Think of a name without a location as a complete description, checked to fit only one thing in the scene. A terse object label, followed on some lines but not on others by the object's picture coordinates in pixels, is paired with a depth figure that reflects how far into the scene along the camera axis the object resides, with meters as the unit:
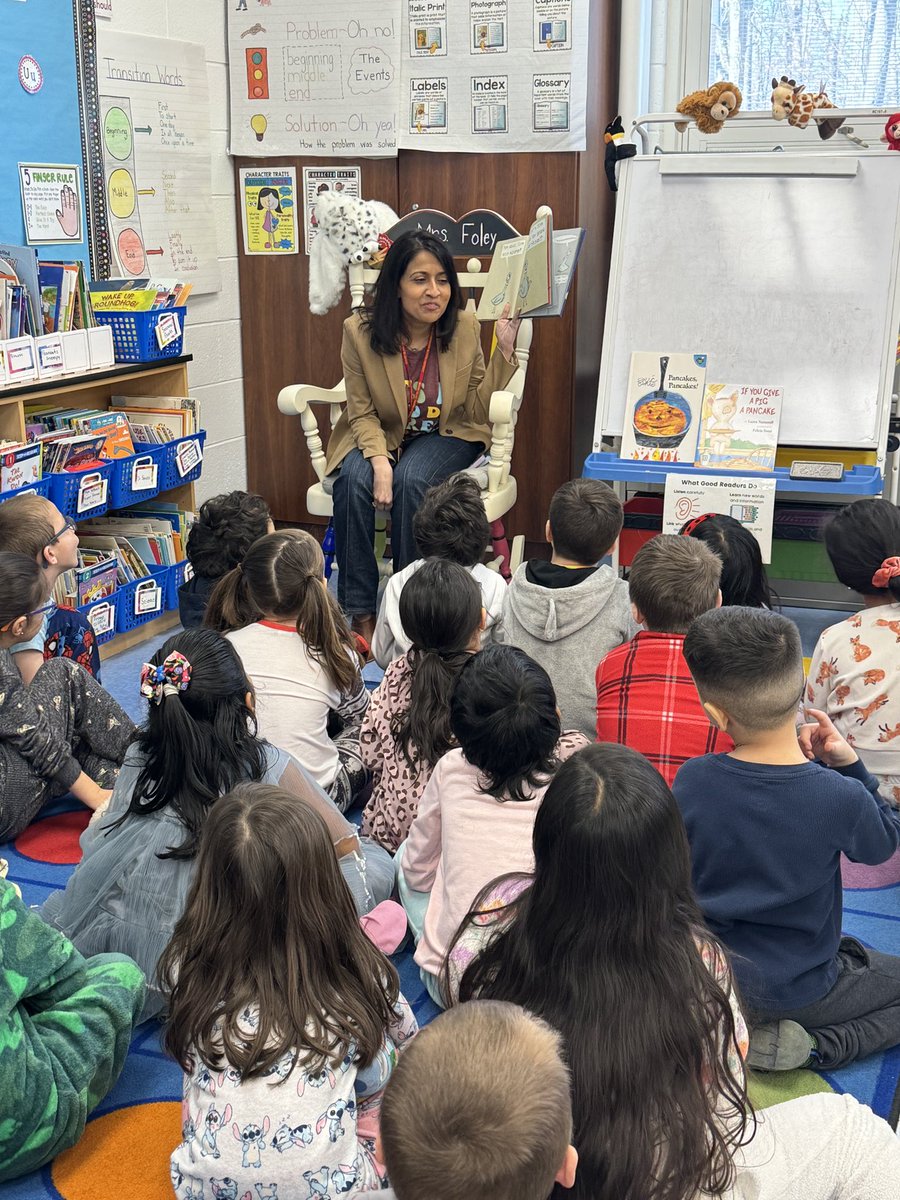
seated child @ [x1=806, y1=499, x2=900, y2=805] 2.33
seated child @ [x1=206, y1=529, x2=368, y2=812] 2.32
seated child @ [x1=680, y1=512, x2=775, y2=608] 2.60
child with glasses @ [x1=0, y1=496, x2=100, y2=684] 2.68
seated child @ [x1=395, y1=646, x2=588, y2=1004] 1.75
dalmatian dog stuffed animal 3.74
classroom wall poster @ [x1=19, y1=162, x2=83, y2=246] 3.47
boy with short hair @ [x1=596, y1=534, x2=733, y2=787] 2.05
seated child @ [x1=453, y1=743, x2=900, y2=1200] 1.14
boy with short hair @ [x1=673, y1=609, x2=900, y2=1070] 1.60
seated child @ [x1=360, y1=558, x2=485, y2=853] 2.16
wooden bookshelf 3.12
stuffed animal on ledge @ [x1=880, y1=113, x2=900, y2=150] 3.38
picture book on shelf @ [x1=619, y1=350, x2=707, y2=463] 3.52
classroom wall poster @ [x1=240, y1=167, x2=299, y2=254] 4.35
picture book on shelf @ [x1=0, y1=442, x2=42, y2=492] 3.01
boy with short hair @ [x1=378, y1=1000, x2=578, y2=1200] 0.84
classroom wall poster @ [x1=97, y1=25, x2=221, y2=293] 3.79
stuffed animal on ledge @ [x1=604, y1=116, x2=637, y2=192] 3.64
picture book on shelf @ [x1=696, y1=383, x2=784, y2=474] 3.43
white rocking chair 3.51
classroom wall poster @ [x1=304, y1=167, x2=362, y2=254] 4.22
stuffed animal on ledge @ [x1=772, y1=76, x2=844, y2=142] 3.44
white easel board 3.43
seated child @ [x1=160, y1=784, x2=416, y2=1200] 1.33
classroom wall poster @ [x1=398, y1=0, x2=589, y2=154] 3.86
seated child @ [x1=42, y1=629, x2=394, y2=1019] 1.79
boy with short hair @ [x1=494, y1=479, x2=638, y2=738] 2.46
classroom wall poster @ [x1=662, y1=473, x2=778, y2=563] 3.26
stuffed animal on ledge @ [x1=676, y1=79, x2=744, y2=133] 3.46
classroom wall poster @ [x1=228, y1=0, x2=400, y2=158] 4.07
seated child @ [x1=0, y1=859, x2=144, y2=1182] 1.48
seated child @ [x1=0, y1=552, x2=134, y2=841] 2.36
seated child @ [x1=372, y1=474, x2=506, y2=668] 2.72
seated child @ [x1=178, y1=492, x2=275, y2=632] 2.91
